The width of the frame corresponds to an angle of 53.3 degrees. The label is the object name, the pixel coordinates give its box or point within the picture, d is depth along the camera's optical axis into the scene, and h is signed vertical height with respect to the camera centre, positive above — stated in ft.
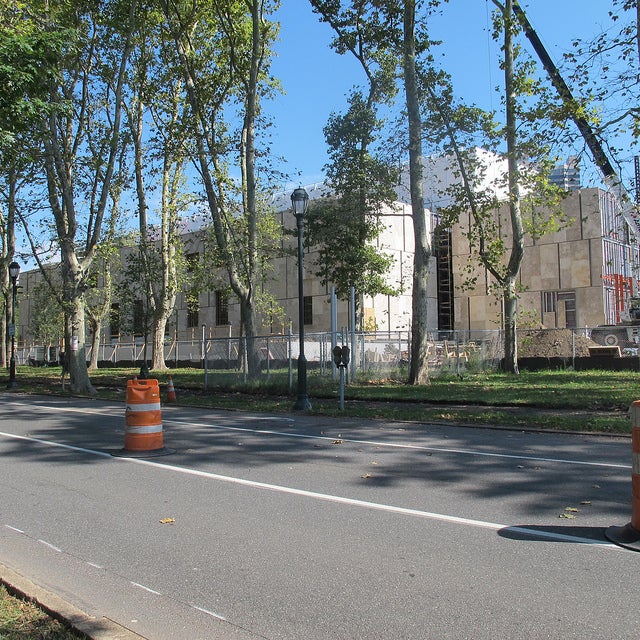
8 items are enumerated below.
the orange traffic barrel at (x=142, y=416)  32.32 -3.53
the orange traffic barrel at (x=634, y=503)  17.12 -4.53
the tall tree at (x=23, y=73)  35.88 +16.46
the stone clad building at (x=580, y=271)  142.20 +15.60
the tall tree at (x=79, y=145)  79.46 +26.06
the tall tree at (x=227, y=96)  80.64 +33.45
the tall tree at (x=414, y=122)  72.33 +24.96
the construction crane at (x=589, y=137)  54.19 +17.11
